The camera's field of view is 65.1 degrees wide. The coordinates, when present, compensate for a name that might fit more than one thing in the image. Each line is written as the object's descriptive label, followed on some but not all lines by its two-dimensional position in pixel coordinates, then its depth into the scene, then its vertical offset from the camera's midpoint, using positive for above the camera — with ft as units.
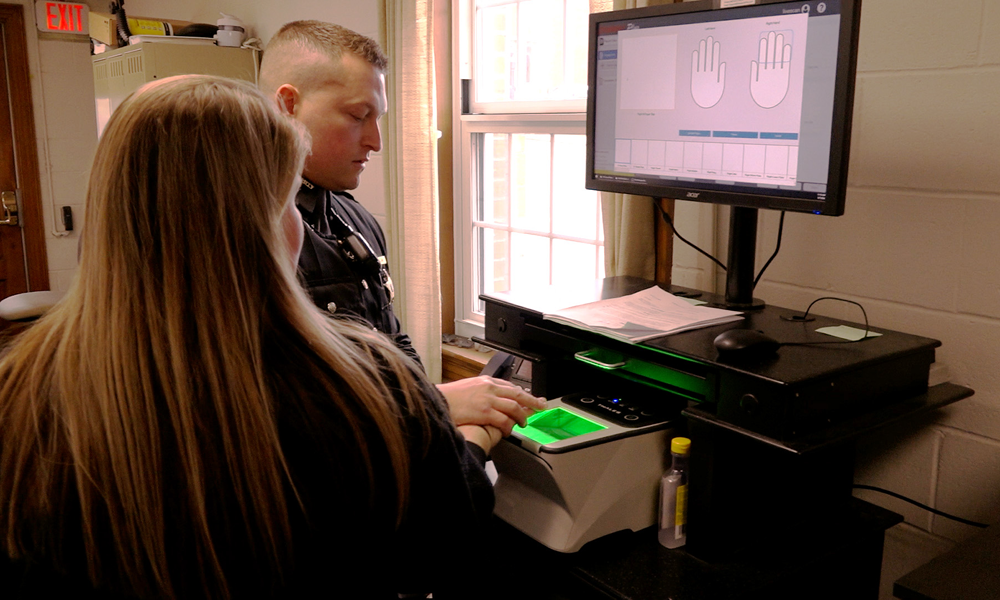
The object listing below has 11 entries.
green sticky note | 4.02 -0.86
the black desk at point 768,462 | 3.41 -1.44
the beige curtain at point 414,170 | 7.88 -0.05
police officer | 5.32 +0.22
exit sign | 13.53 +2.53
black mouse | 3.53 -0.79
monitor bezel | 3.72 +0.07
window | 7.38 +0.12
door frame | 13.52 +0.29
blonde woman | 2.30 -0.71
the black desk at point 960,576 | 3.03 -1.62
